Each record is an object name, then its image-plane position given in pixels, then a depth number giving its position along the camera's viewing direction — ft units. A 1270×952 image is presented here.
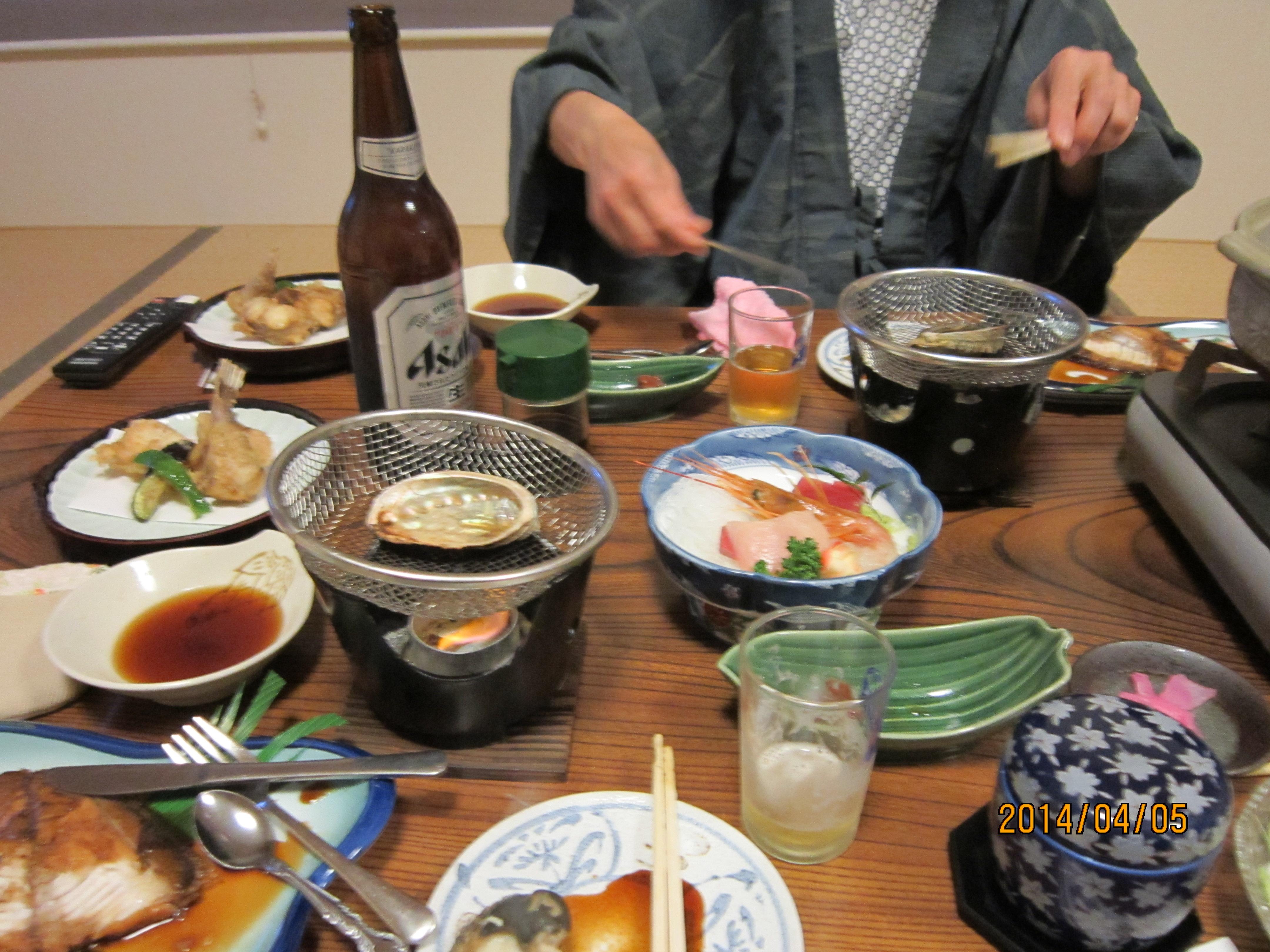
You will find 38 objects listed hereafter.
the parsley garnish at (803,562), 2.62
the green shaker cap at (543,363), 3.34
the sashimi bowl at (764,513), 2.48
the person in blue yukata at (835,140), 4.65
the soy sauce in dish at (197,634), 2.49
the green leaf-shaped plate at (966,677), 2.25
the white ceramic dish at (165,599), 2.34
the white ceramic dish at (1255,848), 1.83
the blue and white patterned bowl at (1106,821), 1.68
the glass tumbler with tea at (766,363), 3.85
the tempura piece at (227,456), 3.37
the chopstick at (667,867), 1.79
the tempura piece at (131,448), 3.43
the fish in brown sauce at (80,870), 1.76
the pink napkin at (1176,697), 2.38
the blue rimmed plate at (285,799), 1.78
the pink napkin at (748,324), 3.87
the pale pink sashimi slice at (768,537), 2.75
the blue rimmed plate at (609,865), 1.87
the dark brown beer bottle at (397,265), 2.97
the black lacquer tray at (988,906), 1.85
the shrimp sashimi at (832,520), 2.73
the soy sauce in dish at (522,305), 4.78
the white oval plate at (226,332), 4.36
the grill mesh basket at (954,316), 3.11
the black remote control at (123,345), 4.28
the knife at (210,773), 2.02
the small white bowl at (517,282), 5.00
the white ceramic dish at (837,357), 4.29
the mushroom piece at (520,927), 1.76
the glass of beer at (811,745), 1.99
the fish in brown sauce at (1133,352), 4.33
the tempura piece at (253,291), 4.64
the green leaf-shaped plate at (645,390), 3.87
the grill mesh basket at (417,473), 2.08
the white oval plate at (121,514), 3.17
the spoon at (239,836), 1.87
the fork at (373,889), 1.76
